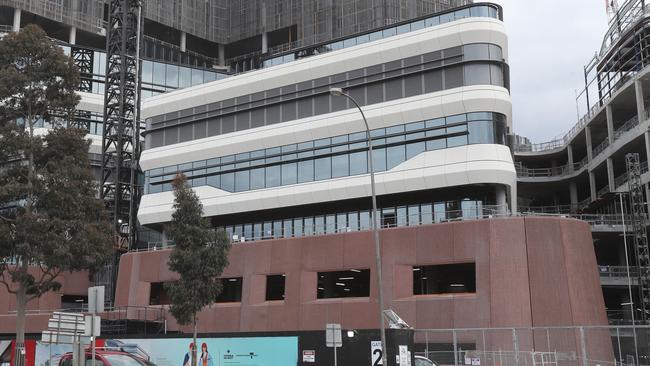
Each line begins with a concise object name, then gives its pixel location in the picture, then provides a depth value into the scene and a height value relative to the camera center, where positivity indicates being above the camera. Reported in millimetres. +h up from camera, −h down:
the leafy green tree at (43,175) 25594 +5528
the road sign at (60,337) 20880 -461
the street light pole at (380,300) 23594 +645
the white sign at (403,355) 25797 -1339
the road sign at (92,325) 18656 -91
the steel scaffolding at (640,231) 51906 +6450
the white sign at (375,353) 25734 -1252
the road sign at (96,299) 18656 +582
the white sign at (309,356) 26867 -1388
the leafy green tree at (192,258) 31359 +2809
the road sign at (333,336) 23969 -566
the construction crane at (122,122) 62772 +18337
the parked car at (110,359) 22984 -1244
